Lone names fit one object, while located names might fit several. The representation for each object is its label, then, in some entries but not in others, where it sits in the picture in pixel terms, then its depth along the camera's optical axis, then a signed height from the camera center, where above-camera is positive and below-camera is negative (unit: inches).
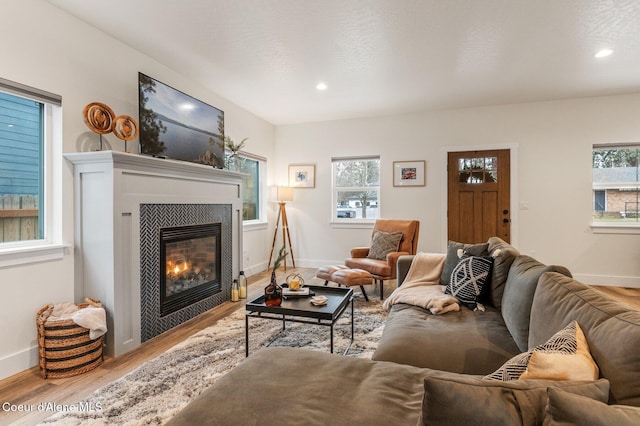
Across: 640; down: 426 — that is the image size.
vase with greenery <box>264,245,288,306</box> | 94.5 -24.4
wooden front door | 191.0 +8.7
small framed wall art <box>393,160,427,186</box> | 205.2 +23.8
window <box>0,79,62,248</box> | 88.0 +14.7
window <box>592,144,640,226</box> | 174.9 +13.6
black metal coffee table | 86.0 -26.8
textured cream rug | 68.4 -41.7
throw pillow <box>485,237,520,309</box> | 84.6 -16.3
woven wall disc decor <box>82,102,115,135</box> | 99.7 +29.3
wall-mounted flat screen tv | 113.8 +33.7
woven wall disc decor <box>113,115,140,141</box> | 107.4 +28.0
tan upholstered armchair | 152.2 -20.8
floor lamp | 215.0 -0.8
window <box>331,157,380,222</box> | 219.8 +14.8
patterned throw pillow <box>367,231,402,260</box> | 170.7 -18.0
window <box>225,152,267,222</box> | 205.5 +16.0
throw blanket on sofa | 85.2 -23.8
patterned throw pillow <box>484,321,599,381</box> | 33.0 -16.0
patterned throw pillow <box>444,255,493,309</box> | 87.4 -19.0
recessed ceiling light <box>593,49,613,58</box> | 121.8 +59.3
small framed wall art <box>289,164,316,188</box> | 227.5 +24.7
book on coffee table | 101.3 -25.4
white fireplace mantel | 95.7 -6.3
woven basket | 84.1 -35.3
